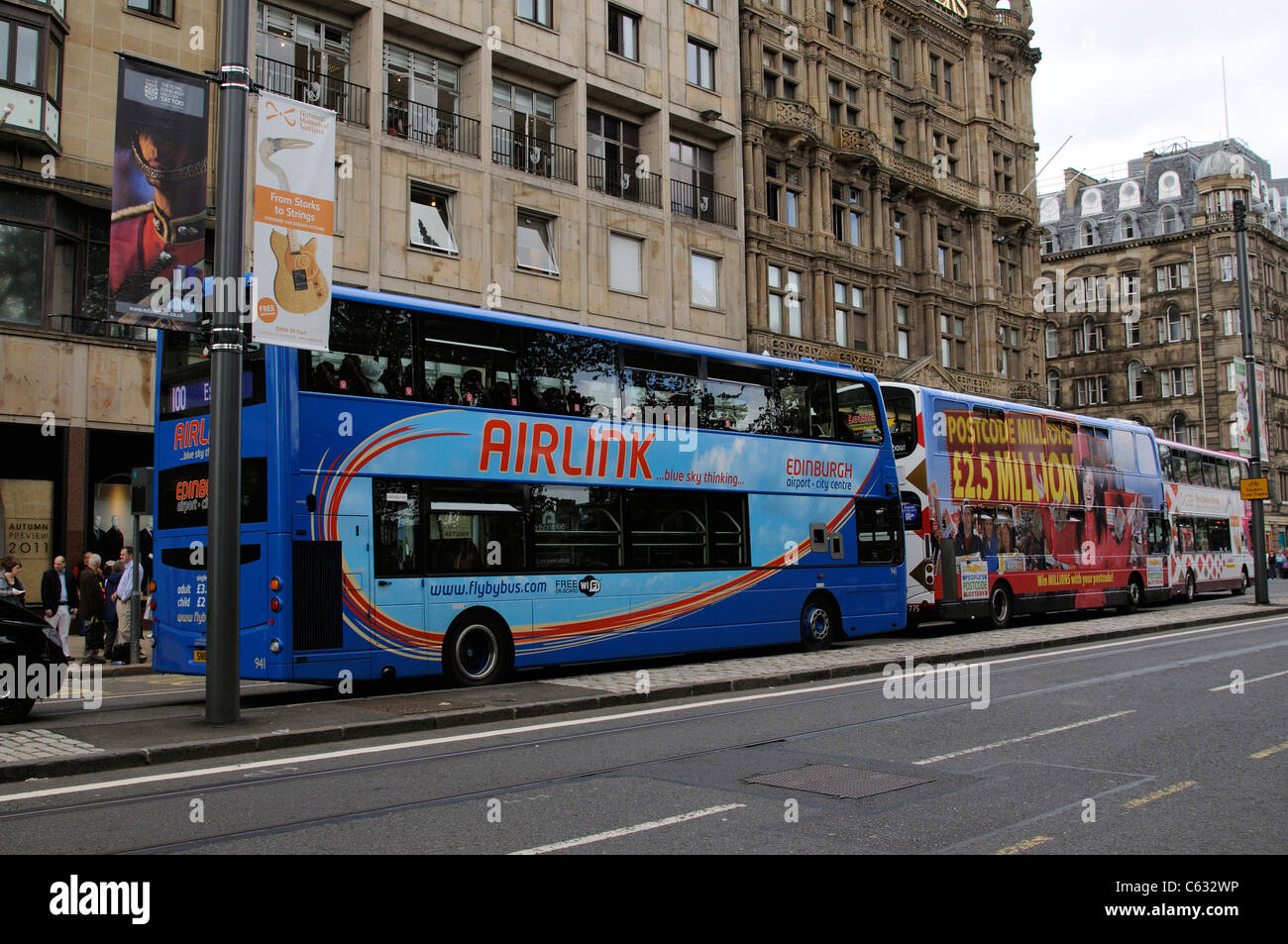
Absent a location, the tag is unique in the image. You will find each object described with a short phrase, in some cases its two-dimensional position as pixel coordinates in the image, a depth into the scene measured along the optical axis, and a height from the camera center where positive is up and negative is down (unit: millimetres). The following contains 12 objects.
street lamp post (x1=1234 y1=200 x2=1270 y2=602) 31172 +4379
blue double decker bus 12391 +727
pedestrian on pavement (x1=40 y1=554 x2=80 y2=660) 19062 -578
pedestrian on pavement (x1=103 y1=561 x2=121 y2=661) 20188 -837
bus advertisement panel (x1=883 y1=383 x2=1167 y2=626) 22703 +916
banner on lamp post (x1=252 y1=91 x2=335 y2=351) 10852 +3218
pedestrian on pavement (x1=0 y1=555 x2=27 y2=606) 17062 -215
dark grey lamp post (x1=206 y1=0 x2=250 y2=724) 10523 +1431
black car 11000 -855
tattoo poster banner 10398 +3225
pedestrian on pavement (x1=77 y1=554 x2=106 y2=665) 19188 -732
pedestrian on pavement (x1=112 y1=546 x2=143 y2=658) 19469 -638
